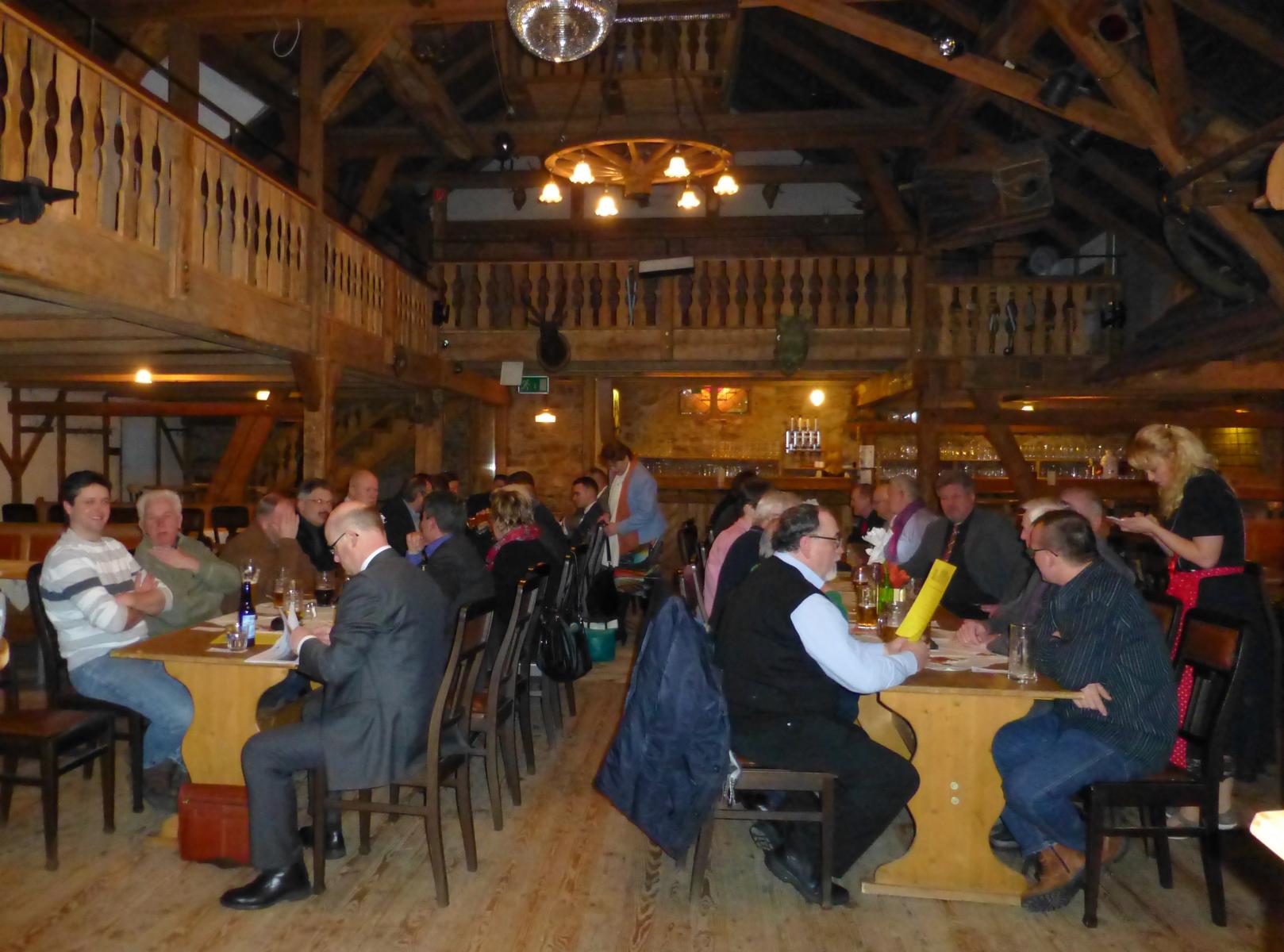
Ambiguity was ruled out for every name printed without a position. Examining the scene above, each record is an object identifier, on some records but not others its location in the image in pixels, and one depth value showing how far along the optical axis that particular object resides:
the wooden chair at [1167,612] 3.86
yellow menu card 3.19
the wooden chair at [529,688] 4.71
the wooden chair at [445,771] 3.35
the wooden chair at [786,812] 3.24
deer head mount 10.70
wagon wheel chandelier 6.90
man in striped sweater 3.81
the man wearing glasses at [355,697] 3.14
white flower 5.54
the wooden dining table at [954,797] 3.38
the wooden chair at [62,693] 3.79
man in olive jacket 4.28
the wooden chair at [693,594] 4.33
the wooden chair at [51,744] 3.50
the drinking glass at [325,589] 4.45
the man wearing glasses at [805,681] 3.21
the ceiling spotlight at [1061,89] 6.28
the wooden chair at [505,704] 4.03
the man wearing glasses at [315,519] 5.83
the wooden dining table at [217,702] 3.69
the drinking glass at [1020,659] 3.31
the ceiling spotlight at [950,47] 6.53
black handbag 5.12
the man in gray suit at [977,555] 5.07
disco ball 4.46
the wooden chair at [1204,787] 3.21
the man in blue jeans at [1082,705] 3.18
